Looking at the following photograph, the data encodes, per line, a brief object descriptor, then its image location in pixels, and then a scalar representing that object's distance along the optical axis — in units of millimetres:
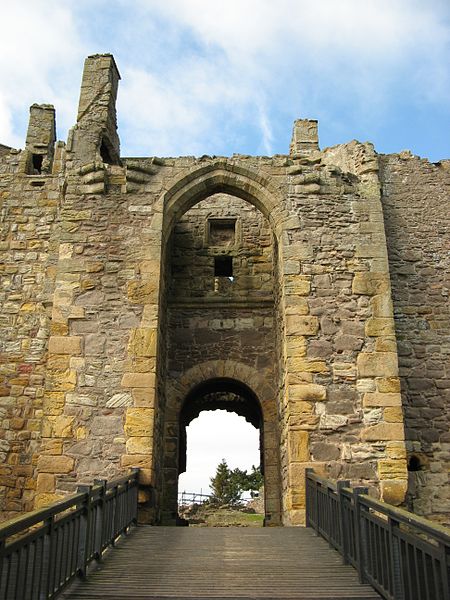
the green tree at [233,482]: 37312
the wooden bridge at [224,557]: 3010
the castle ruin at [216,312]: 6914
